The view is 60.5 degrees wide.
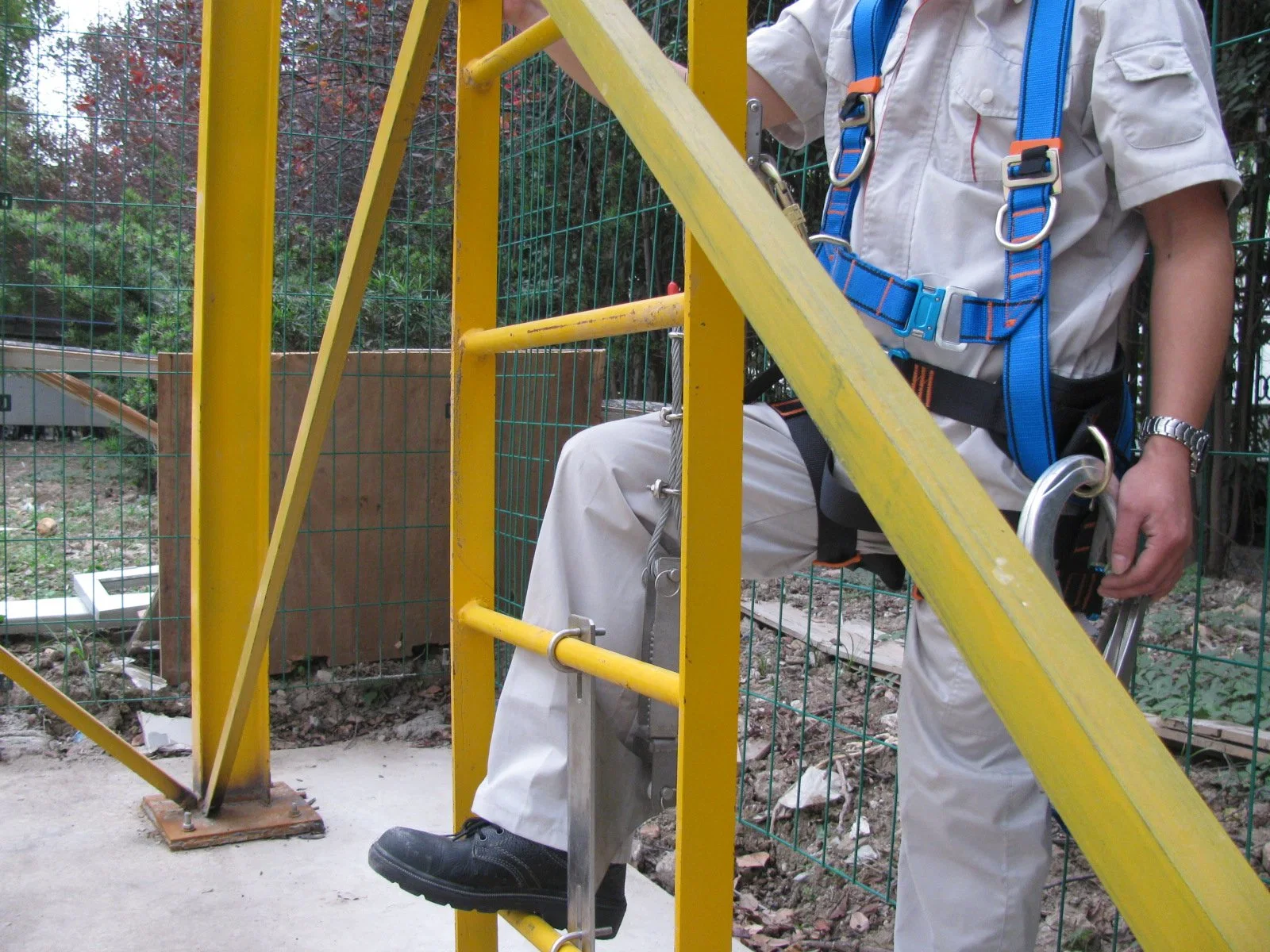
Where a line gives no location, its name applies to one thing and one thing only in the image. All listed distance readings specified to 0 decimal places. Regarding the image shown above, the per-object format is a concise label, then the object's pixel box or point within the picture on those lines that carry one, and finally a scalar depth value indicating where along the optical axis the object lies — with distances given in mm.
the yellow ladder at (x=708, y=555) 1076
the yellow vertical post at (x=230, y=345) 2508
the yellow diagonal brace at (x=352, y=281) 1649
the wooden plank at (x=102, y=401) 3953
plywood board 3602
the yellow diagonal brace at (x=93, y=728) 2309
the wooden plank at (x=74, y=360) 3762
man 1340
